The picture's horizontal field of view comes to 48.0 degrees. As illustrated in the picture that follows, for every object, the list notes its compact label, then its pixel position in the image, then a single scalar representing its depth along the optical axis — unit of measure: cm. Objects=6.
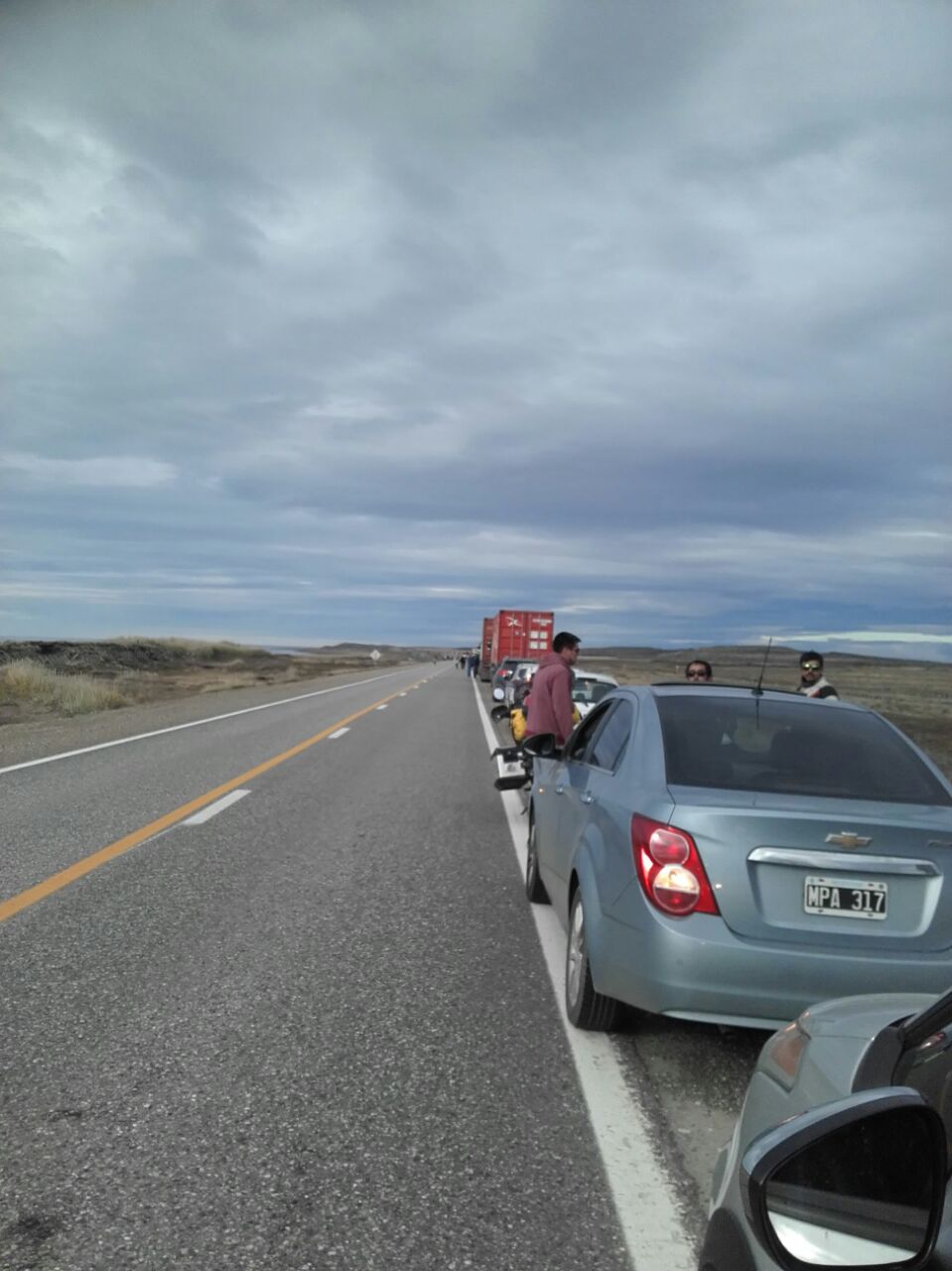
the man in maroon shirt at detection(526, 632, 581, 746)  907
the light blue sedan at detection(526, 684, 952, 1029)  385
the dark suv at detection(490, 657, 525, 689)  2818
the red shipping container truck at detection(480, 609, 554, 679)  4462
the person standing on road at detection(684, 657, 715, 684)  1077
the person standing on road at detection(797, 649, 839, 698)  1005
